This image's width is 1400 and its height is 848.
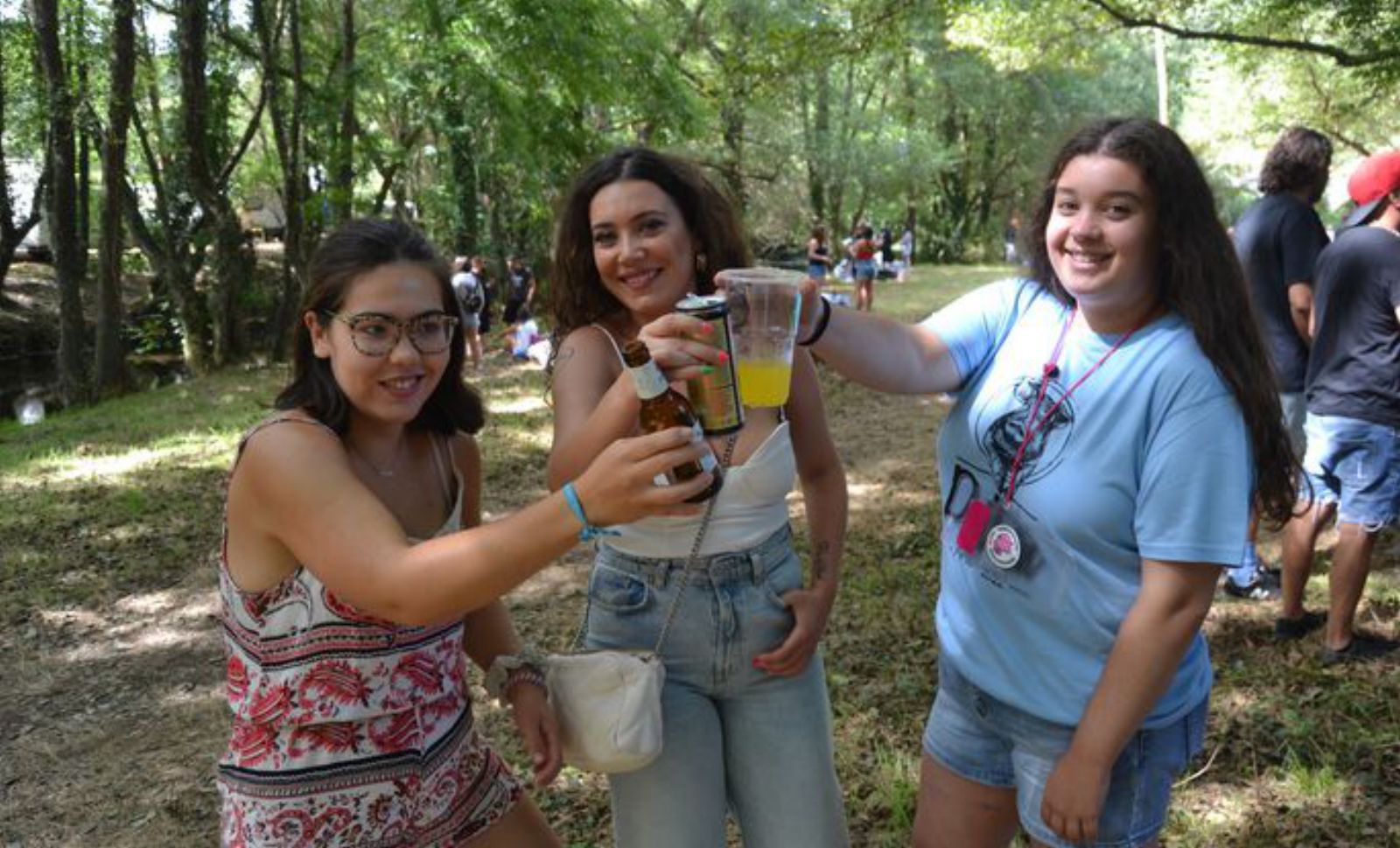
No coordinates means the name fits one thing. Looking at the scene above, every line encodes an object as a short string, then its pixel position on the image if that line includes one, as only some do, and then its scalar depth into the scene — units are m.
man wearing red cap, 3.82
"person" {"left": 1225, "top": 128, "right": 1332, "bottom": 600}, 4.36
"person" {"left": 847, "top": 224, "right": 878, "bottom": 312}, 15.95
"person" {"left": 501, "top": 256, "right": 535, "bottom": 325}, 17.11
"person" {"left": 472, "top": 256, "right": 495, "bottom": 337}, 15.64
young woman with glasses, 1.56
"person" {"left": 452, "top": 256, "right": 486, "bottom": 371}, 12.05
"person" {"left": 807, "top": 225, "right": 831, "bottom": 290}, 19.14
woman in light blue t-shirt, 1.63
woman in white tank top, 1.97
